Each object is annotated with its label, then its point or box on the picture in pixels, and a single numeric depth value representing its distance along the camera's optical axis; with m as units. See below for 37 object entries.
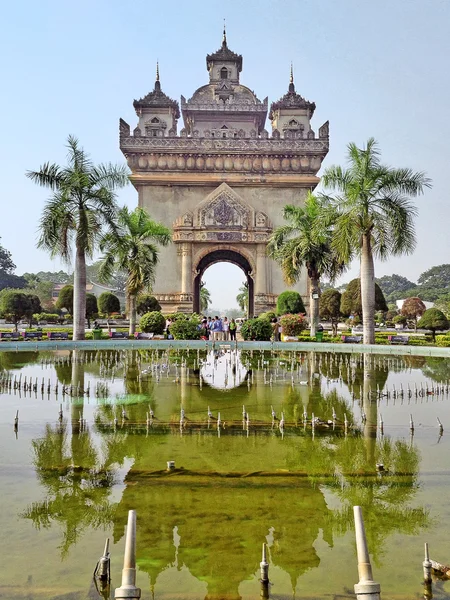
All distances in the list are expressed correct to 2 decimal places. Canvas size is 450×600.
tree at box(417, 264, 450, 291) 94.19
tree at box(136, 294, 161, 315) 34.97
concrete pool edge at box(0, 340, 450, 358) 22.83
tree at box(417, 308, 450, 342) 29.12
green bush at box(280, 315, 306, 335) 27.39
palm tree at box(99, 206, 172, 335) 26.98
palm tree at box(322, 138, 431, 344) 18.64
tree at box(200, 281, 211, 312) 91.18
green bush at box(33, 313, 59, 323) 46.29
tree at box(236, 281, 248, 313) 87.49
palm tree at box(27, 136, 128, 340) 21.28
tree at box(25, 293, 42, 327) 34.68
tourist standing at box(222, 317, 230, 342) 29.55
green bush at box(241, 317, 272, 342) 26.67
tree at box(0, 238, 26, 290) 73.75
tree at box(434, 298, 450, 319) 48.93
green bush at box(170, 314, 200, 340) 26.33
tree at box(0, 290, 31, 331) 33.81
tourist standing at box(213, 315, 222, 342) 28.89
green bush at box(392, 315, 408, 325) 48.03
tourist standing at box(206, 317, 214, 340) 28.91
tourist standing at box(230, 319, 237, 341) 27.45
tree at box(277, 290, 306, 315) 30.81
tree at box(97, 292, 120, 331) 36.79
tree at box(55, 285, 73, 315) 37.09
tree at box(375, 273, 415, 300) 111.54
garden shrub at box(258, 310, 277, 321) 31.00
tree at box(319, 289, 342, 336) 34.12
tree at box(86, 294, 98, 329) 34.88
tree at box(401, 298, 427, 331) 48.44
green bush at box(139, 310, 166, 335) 28.58
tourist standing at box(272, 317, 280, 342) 27.56
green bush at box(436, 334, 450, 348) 25.12
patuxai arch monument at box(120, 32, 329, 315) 37.75
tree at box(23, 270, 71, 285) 113.56
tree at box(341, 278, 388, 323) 32.00
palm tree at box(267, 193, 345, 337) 26.55
